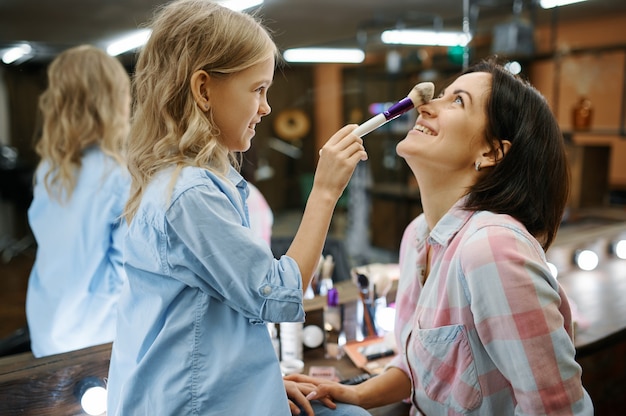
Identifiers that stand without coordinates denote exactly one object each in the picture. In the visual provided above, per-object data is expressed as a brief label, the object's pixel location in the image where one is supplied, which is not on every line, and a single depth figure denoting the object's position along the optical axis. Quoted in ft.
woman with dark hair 2.87
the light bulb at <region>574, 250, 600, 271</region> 7.57
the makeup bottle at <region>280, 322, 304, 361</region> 4.64
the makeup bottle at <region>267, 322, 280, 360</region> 4.69
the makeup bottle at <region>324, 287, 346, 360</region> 4.85
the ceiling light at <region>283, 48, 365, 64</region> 6.72
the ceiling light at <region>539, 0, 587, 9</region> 11.82
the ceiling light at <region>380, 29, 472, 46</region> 10.34
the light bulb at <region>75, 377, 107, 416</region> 3.84
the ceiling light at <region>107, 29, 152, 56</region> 5.71
